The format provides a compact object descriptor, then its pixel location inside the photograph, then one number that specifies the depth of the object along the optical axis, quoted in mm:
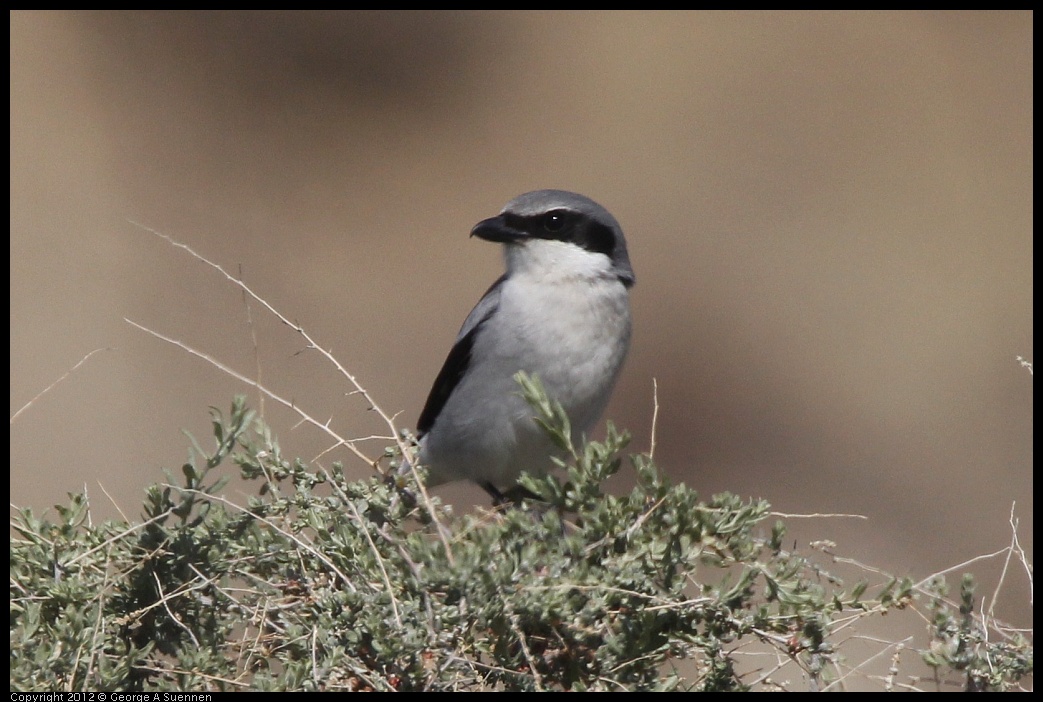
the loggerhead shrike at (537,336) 7457
